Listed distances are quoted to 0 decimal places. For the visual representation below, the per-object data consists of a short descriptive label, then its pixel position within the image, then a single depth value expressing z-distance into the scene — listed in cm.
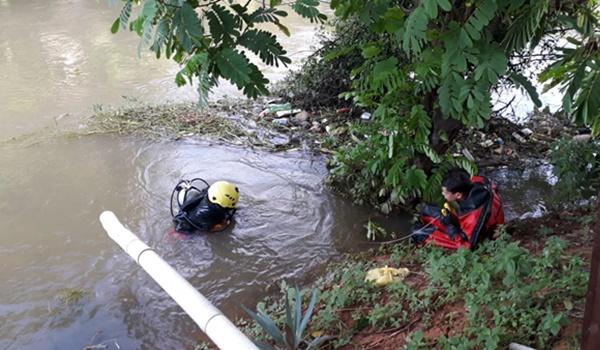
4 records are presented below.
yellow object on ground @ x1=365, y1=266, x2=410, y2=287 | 324
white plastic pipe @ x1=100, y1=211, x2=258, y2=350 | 233
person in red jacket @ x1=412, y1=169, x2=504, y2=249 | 356
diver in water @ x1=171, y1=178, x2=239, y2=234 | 427
